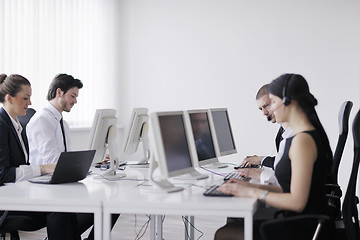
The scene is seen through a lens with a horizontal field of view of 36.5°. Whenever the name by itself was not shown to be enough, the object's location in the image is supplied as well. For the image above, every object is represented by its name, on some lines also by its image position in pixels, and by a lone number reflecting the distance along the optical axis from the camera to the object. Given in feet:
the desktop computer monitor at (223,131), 13.37
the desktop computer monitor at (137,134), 13.19
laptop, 10.15
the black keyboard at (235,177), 11.33
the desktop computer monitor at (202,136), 10.96
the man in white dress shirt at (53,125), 12.83
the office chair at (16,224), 10.32
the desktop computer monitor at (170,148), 8.81
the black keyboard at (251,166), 14.03
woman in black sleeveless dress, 8.18
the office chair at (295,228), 8.24
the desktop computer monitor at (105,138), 11.24
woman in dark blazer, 10.20
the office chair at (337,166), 11.09
